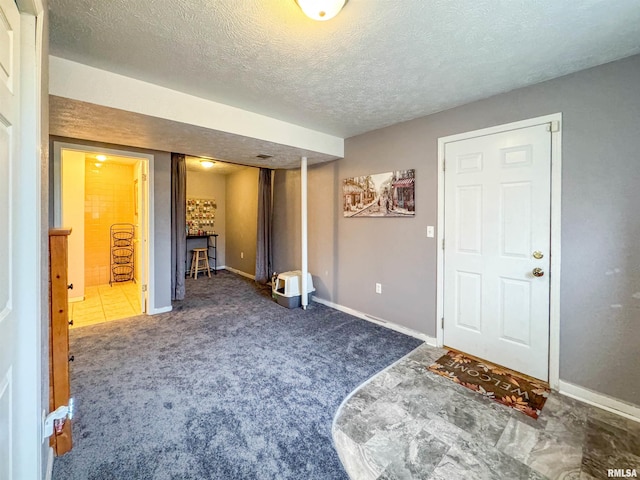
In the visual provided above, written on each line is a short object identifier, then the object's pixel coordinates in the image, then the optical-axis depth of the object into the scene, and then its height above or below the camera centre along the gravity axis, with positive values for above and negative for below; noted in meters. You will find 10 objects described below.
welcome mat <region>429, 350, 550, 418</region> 1.94 -1.16
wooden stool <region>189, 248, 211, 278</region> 5.90 -0.58
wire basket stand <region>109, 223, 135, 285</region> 5.20 -0.34
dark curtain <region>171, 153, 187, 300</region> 4.03 +0.15
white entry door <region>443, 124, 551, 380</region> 2.17 -0.09
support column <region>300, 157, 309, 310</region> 3.83 +0.07
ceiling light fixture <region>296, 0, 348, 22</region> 1.31 +1.13
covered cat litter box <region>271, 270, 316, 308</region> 3.93 -0.78
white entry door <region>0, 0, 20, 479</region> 0.83 +0.03
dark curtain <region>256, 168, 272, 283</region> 5.11 +0.20
